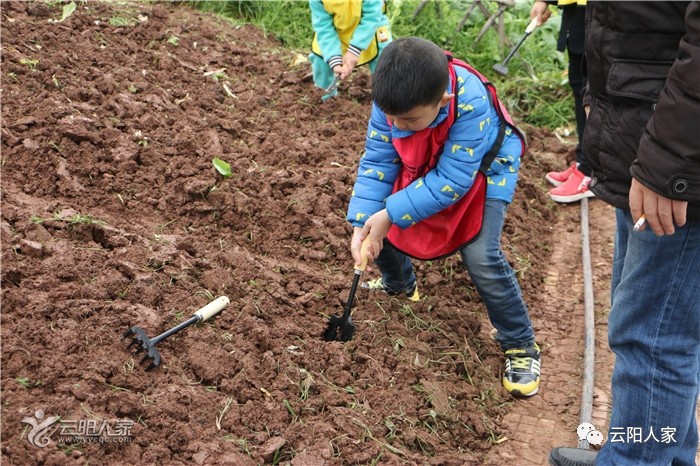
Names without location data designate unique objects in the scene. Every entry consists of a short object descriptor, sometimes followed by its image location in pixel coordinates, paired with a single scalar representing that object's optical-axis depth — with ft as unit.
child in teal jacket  16.71
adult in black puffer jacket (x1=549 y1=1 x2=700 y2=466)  6.77
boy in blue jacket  9.16
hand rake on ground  9.65
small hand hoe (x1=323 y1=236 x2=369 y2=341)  11.12
